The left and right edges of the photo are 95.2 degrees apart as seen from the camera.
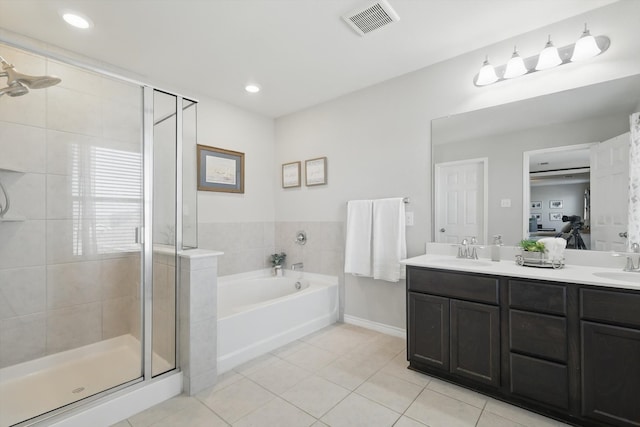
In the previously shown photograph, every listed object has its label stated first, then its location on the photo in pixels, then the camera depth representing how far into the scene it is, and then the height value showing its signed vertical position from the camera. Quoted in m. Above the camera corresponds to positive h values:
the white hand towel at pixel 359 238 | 2.88 -0.24
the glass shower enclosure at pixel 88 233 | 1.90 -0.13
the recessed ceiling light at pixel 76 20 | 1.89 +1.30
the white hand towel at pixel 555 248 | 1.91 -0.22
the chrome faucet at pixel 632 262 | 1.74 -0.29
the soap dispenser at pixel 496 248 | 2.23 -0.26
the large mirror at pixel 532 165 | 1.89 +0.36
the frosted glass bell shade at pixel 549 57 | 1.95 +1.05
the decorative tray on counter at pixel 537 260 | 1.86 -0.30
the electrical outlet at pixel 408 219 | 2.71 -0.04
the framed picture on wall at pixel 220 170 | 3.11 +0.50
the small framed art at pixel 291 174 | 3.59 +0.50
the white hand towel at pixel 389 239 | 2.69 -0.23
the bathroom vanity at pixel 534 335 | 1.45 -0.71
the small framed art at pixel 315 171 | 3.34 +0.51
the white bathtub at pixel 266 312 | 2.27 -0.91
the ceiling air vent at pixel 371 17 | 1.85 +1.31
